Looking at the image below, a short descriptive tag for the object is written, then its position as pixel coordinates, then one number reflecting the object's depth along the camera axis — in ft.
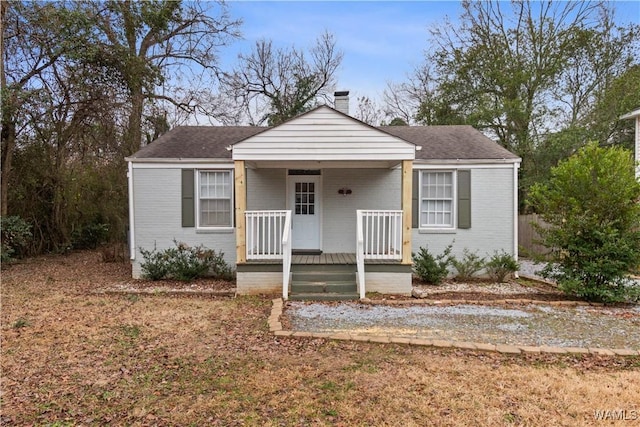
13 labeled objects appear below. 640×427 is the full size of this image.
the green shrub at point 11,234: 34.71
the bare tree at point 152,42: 38.93
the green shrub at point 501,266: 29.45
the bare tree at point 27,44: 32.81
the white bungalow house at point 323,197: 30.40
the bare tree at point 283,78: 71.05
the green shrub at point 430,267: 28.27
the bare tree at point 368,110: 77.61
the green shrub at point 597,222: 21.45
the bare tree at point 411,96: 68.64
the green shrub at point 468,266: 29.94
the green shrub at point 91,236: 46.73
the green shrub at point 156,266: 29.40
